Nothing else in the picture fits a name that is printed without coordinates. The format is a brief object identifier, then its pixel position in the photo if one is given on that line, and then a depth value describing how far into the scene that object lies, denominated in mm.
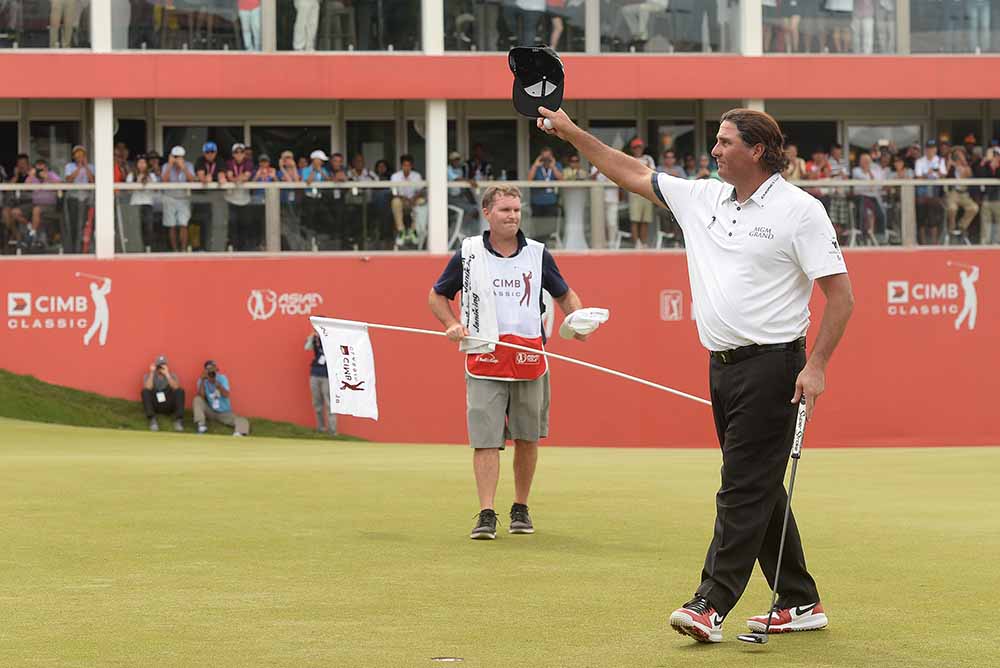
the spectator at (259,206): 28766
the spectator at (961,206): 30375
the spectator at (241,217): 28688
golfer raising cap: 7203
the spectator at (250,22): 29938
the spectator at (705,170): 30188
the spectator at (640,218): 29672
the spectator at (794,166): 30170
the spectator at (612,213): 29578
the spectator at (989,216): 30484
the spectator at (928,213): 30297
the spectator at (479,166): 31234
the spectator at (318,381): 28359
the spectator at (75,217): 28750
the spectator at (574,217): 29375
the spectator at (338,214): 29047
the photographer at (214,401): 28141
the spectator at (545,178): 29344
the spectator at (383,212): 29281
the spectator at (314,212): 28953
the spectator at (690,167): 30891
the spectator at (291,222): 28844
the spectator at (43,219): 28578
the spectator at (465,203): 29653
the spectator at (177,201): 28594
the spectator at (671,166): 30609
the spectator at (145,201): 28781
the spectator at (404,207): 29391
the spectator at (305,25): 30078
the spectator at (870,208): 30109
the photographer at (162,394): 27922
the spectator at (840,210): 30000
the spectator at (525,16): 30531
